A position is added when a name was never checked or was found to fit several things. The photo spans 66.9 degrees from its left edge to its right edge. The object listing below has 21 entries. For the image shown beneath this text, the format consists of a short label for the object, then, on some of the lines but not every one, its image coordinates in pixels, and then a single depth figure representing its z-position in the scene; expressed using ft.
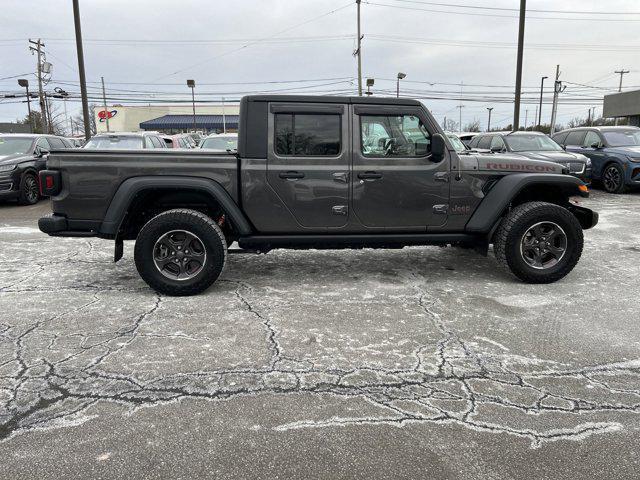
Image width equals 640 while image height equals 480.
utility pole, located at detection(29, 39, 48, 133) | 133.49
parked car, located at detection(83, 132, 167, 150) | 35.27
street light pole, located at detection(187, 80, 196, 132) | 153.69
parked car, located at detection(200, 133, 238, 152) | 39.04
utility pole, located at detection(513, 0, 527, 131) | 60.64
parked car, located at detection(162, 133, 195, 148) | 53.11
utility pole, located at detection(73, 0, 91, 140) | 54.54
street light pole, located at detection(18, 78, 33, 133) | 133.10
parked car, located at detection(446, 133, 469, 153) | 37.56
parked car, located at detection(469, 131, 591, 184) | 37.19
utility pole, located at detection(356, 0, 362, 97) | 108.78
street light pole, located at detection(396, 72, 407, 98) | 121.69
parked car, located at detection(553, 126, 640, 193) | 40.27
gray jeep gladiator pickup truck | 15.14
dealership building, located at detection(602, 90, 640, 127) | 119.41
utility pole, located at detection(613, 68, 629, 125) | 233.31
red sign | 237.66
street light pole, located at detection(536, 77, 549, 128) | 185.41
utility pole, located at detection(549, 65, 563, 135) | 136.51
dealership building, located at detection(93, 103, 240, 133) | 246.27
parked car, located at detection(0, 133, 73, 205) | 35.35
